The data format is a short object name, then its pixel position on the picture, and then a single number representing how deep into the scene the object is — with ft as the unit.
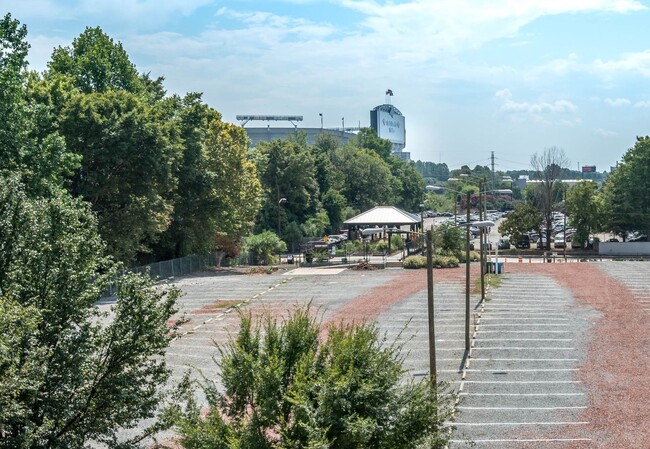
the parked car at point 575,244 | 257.75
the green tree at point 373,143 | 520.42
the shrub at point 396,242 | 234.72
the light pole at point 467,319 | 93.96
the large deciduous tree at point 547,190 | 259.17
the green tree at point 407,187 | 470.39
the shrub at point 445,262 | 179.78
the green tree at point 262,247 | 212.23
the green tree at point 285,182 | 276.82
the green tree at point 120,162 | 145.38
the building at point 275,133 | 603.59
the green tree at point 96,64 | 174.19
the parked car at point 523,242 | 253.24
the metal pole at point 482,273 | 126.31
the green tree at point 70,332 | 45.88
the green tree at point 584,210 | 249.75
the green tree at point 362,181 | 373.40
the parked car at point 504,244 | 260.01
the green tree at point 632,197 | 242.78
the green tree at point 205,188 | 177.27
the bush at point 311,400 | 42.42
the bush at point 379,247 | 227.40
